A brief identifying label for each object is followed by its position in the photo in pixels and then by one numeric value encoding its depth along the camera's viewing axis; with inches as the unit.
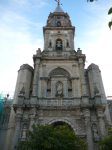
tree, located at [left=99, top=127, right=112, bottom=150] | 432.1
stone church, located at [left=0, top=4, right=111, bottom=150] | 596.1
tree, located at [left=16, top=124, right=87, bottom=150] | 401.8
